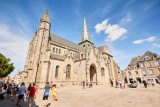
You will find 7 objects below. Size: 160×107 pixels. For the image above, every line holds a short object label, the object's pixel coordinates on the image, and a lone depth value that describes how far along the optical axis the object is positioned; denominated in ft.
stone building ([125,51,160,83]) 86.36
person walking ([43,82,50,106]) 18.19
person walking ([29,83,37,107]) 16.36
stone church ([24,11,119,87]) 54.30
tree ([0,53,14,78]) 72.42
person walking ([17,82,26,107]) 17.72
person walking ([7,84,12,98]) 27.33
